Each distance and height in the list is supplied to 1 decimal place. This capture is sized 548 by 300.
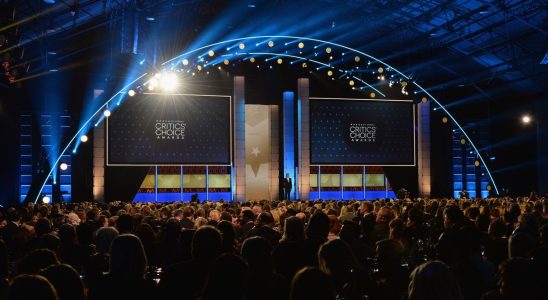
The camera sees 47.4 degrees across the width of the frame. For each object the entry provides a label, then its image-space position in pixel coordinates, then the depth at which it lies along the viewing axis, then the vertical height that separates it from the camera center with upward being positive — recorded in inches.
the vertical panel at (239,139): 1075.3 +76.8
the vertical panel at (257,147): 1247.5 +72.7
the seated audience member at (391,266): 191.8 -25.9
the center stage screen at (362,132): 1104.2 +91.4
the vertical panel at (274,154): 1139.3 +53.4
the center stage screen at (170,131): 1008.9 +87.0
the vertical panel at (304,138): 1088.2 +79.5
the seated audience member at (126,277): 158.6 -24.0
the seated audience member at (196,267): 177.8 -24.3
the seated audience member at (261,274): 170.7 -25.7
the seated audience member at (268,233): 304.7 -24.7
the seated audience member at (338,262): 188.7 -24.1
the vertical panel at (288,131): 1119.0 +94.1
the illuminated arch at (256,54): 944.9 +175.0
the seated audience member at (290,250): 233.8 -25.4
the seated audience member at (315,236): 237.1 -21.7
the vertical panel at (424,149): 1194.6 +64.4
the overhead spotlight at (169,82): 962.1 +161.9
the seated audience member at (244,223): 390.6 -25.7
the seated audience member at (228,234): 235.8 -19.2
